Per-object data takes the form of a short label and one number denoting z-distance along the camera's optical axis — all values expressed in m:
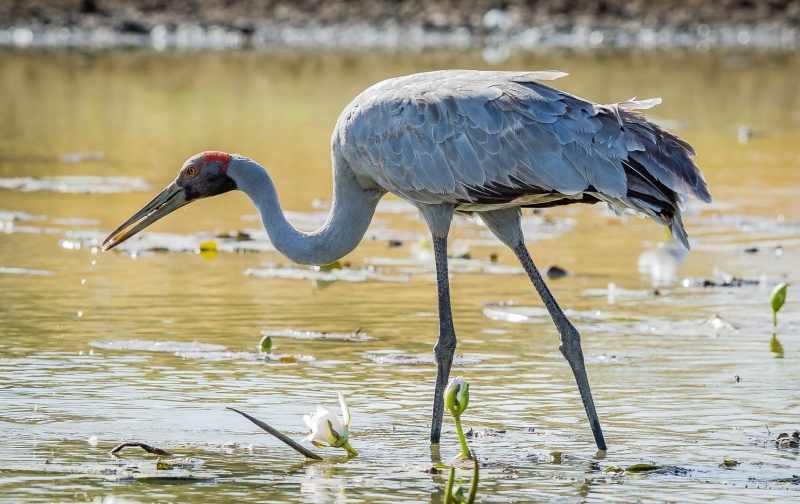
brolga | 15.74
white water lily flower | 14.70
